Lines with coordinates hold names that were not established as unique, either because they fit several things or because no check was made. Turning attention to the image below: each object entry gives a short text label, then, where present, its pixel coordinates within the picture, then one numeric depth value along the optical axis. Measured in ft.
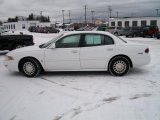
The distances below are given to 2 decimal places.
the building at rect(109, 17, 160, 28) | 113.13
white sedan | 14.62
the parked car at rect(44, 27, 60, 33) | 96.81
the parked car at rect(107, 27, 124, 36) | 66.60
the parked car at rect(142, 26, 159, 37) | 59.49
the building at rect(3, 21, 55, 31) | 180.14
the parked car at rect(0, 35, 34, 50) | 25.45
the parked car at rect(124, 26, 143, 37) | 61.00
